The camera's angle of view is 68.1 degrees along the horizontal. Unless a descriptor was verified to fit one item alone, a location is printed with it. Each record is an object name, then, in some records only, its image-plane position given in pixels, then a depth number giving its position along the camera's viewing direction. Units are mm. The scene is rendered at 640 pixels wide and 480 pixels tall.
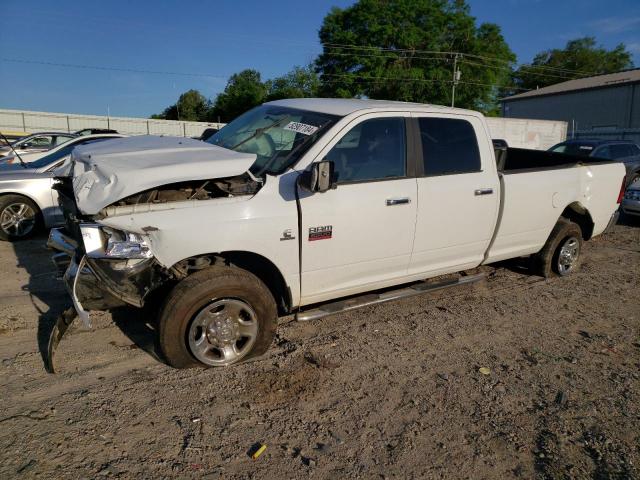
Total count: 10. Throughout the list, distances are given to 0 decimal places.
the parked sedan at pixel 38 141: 13227
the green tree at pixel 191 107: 63406
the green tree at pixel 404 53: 43125
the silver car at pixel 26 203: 7082
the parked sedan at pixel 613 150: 11805
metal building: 36562
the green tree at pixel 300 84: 47531
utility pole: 39781
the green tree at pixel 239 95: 53094
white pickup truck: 3217
